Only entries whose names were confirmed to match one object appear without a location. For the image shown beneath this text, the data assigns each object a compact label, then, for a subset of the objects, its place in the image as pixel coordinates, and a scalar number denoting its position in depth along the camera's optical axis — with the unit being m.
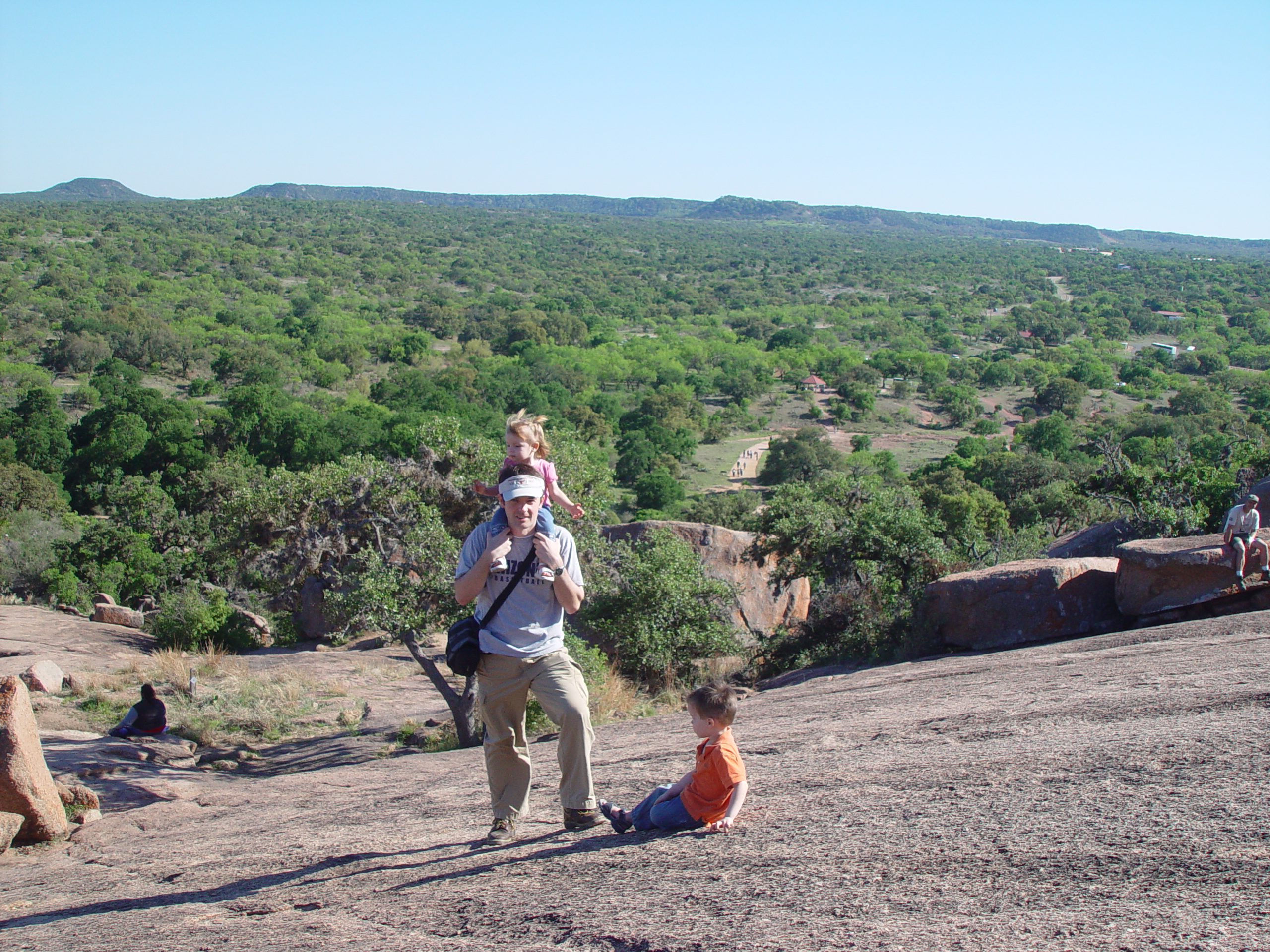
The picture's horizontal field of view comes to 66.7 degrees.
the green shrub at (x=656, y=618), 13.12
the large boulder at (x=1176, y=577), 10.09
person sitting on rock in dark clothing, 10.17
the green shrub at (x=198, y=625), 17.11
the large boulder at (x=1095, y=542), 14.88
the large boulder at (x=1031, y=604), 10.71
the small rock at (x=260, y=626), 18.38
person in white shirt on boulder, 9.70
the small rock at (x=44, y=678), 12.61
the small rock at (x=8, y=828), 5.53
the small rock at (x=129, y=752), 9.22
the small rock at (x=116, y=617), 18.89
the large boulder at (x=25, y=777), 5.67
